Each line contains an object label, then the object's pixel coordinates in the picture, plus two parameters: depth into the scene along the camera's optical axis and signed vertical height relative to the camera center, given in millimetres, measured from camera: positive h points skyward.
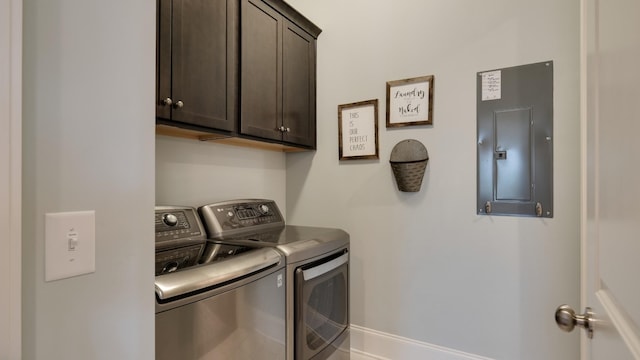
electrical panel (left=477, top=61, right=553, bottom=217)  1686 +229
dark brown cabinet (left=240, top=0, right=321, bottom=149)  1796 +690
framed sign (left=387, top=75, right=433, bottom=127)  1992 +520
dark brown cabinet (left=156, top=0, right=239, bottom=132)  1367 +561
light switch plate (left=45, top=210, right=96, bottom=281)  528 -111
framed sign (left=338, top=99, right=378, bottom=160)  2176 +362
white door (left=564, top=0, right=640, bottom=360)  442 +11
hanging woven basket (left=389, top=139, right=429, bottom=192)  1957 +109
